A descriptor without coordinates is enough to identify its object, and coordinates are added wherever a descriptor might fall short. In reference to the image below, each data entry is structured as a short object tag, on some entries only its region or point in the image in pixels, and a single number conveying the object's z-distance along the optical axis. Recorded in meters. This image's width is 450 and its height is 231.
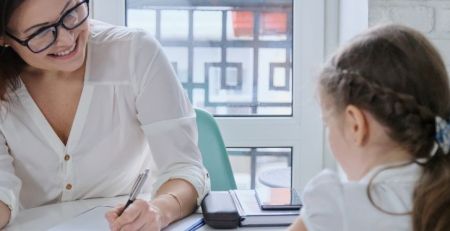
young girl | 1.22
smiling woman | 1.73
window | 2.64
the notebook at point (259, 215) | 1.57
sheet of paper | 1.55
